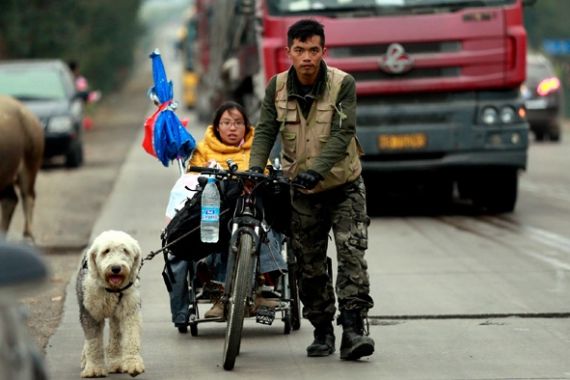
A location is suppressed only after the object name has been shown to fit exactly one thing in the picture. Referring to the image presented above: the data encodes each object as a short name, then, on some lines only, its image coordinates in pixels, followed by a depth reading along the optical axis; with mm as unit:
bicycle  16016
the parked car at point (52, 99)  51719
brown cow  28672
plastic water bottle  17172
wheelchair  18297
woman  18328
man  16812
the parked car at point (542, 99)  66812
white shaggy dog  15398
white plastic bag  18844
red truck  33219
